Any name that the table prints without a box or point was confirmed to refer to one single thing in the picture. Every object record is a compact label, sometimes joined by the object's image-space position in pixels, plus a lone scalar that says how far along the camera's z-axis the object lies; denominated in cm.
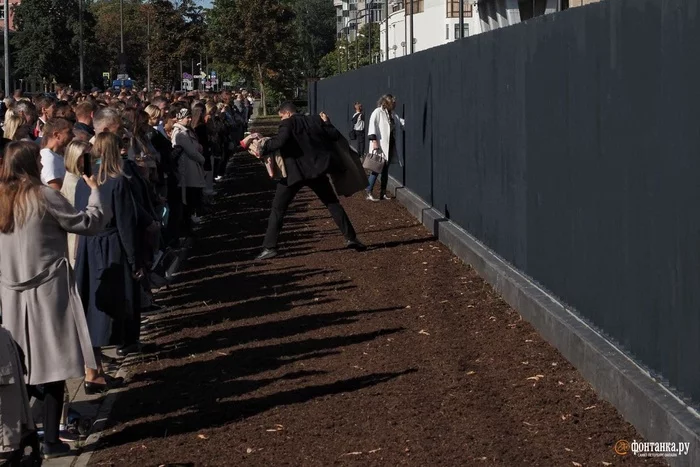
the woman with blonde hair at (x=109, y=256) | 924
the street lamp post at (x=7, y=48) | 3744
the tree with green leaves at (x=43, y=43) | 10006
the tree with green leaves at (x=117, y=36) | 12212
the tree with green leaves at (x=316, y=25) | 16454
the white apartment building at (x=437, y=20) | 4047
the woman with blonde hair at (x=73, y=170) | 861
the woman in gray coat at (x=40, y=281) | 718
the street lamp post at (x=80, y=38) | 6066
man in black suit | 1513
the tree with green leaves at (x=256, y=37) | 8562
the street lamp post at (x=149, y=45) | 8232
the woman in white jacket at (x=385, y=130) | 2094
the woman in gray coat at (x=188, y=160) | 1647
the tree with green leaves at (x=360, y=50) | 8708
